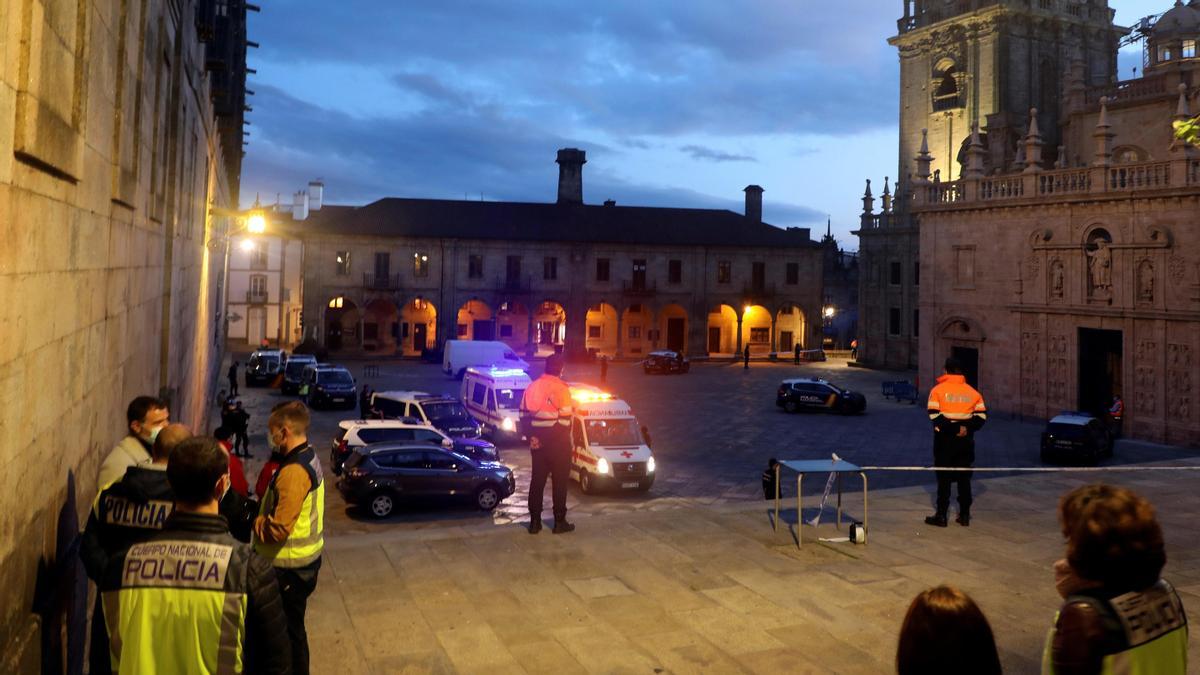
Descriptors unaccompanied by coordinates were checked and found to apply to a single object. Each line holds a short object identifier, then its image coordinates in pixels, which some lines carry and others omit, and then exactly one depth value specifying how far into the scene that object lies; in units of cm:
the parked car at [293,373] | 3266
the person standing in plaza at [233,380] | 2650
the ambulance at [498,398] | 2280
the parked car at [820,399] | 3047
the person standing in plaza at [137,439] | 480
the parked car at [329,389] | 2942
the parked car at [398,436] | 1764
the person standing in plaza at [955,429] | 982
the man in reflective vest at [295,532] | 473
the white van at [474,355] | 3947
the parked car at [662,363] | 4438
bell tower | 4494
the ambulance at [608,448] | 1612
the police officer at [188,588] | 333
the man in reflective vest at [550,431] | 938
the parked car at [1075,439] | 2061
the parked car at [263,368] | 3588
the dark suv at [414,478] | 1433
